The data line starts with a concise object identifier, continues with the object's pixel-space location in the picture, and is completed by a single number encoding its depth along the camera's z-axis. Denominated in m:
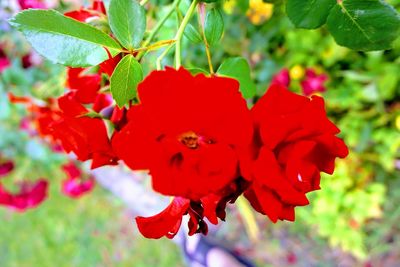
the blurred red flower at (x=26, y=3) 0.65
